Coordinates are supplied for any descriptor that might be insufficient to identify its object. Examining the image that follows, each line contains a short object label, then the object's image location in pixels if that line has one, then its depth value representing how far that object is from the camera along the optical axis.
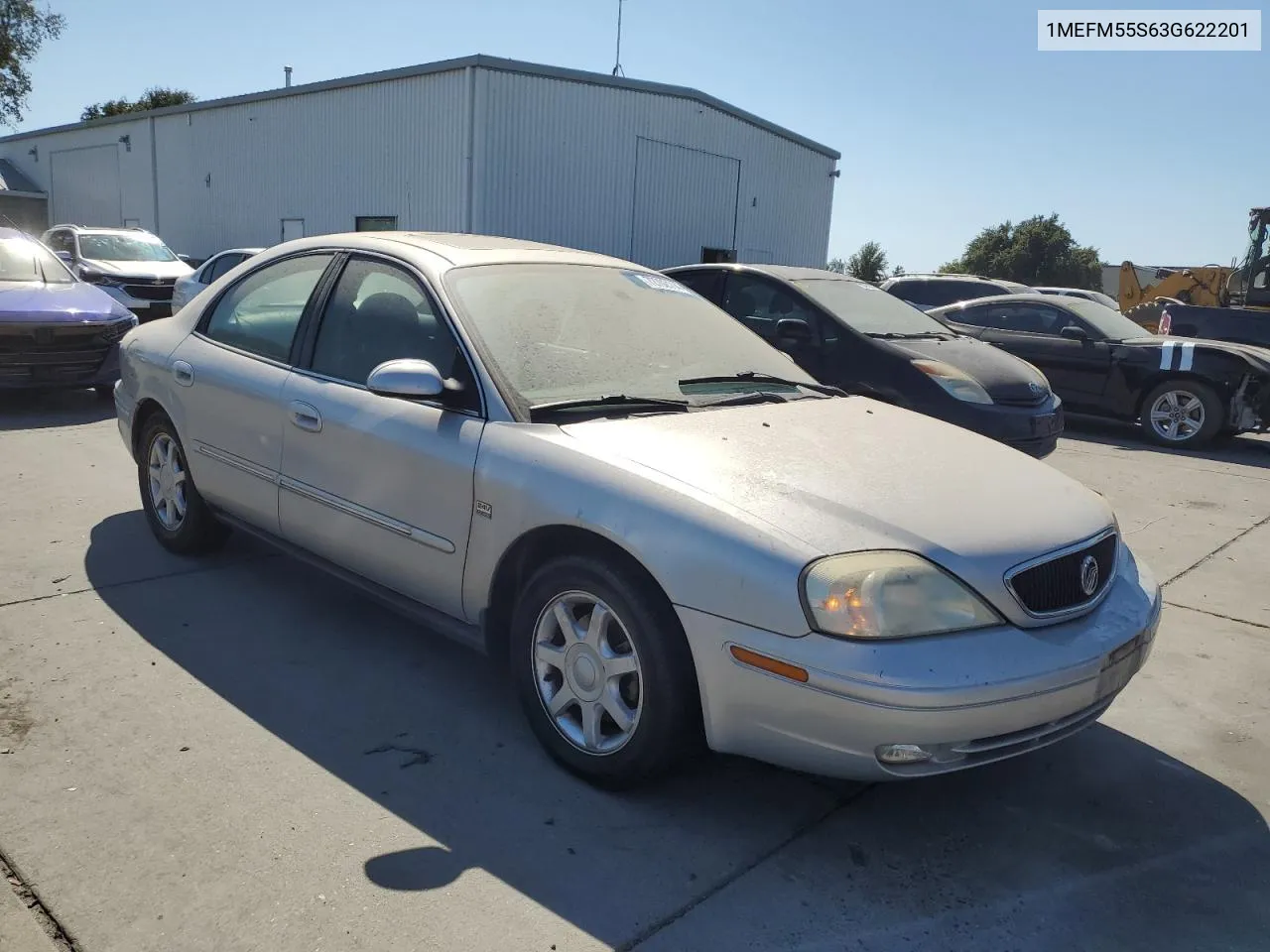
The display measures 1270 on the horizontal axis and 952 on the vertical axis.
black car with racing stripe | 9.66
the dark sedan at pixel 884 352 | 6.77
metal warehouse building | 17.81
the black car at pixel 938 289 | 13.89
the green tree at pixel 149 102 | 54.47
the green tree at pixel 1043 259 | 58.16
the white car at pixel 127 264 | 14.92
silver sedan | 2.45
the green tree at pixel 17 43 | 35.00
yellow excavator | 15.22
